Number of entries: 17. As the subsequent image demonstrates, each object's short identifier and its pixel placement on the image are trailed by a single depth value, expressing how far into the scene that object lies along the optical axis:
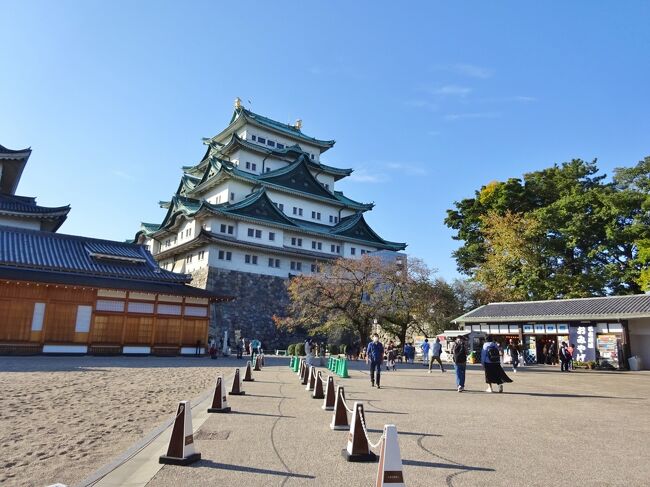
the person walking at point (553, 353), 28.76
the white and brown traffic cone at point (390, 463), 4.31
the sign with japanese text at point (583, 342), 26.02
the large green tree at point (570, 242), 36.19
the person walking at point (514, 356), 22.95
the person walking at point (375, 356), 14.69
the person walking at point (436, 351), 21.55
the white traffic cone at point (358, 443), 5.94
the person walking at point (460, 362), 14.03
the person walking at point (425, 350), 35.03
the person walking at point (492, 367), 14.06
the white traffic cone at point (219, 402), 9.17
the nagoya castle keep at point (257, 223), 40.66
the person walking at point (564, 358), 23.57
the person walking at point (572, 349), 26.11
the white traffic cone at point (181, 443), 5.64
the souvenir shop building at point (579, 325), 24.50
